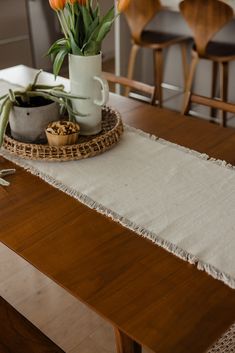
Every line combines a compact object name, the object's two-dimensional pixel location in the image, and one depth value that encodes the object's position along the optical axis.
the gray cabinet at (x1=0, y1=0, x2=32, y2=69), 3.79
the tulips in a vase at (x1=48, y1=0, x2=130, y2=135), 1.12
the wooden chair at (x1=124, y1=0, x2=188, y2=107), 2.70
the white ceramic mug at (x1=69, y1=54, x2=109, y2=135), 1.16
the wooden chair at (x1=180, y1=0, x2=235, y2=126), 2.38
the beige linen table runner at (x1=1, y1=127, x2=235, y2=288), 0.90
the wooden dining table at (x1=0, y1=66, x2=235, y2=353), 0.72
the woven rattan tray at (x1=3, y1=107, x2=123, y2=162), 1.18
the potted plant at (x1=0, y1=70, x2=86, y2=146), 1.17
